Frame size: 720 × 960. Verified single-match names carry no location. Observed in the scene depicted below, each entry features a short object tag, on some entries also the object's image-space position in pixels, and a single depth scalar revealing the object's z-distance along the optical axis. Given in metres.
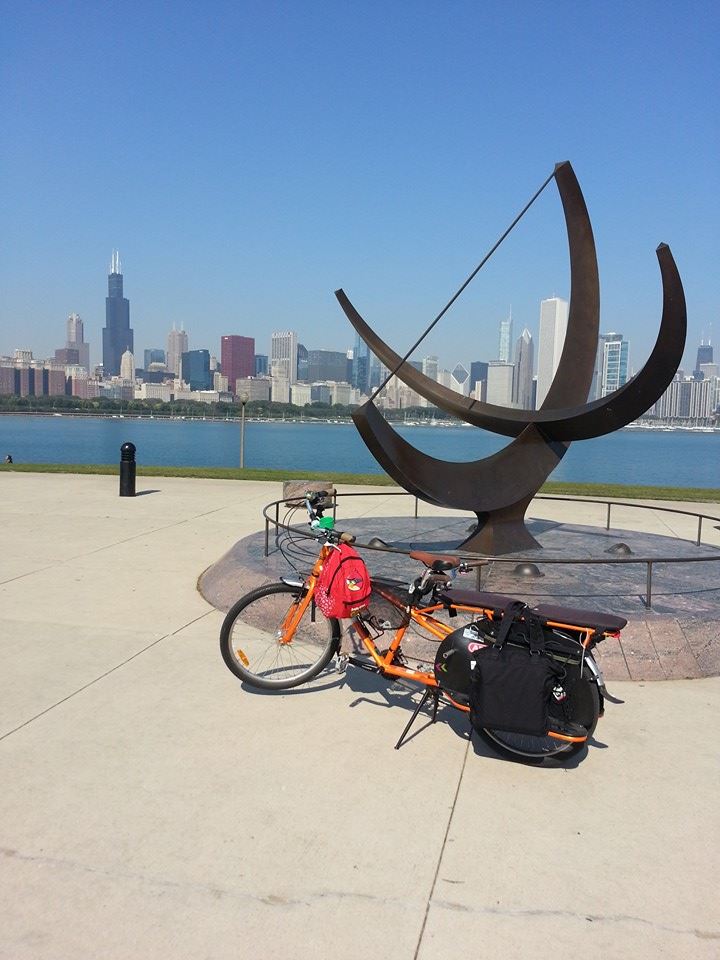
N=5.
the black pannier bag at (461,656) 3.58
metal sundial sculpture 6.39
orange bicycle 3.44
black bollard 13.02
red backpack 4.02
